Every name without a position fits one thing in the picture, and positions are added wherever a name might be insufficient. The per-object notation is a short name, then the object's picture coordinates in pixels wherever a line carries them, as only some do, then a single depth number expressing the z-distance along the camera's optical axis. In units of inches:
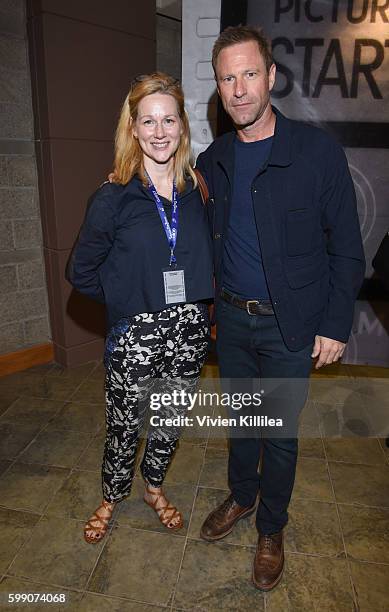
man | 65.5
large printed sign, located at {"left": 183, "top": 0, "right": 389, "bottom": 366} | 116.8
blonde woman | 66.7
